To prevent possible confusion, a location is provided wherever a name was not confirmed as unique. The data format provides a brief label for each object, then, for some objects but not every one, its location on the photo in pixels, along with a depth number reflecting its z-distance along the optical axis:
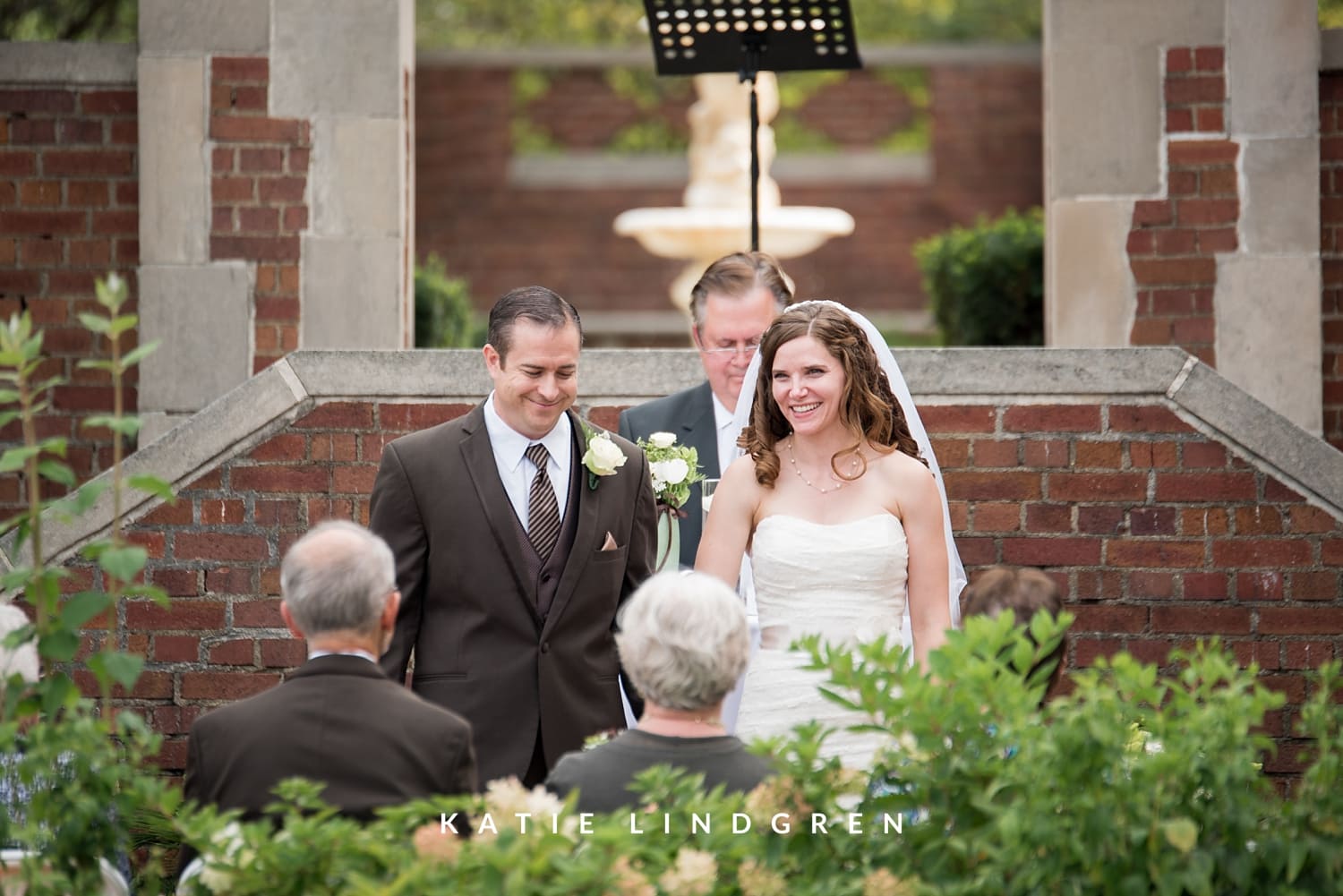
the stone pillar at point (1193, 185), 14.15
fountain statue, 22.09
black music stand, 13.72
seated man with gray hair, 6.33
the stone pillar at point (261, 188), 14.40
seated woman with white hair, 6.34
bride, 8.70
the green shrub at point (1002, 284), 17.41
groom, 8.30
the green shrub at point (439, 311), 18.50
